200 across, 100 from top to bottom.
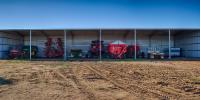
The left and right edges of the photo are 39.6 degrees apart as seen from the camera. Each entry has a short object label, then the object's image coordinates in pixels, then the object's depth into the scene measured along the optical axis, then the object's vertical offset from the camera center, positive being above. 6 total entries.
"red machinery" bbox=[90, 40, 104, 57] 34.21 +0.12
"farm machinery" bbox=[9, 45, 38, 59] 32.12 -0.32
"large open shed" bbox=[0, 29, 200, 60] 34.38 +0.94
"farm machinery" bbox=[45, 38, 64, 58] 35.34 +0.02
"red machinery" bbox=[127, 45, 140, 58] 34.34 -0.28
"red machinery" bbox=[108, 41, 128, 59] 32.59 -0.02
